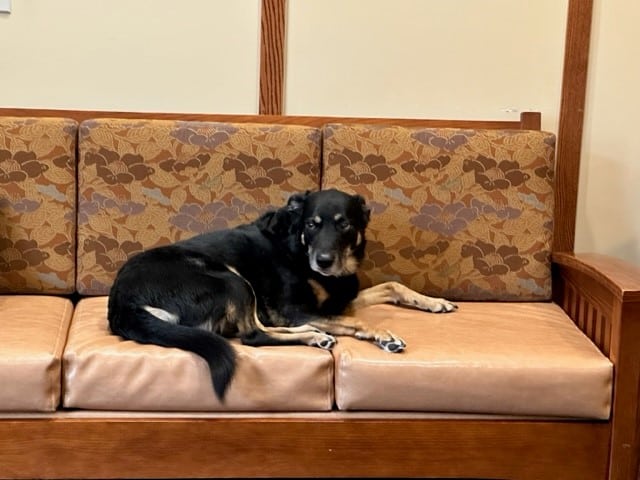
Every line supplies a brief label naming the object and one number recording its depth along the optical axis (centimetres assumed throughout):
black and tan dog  218
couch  212
